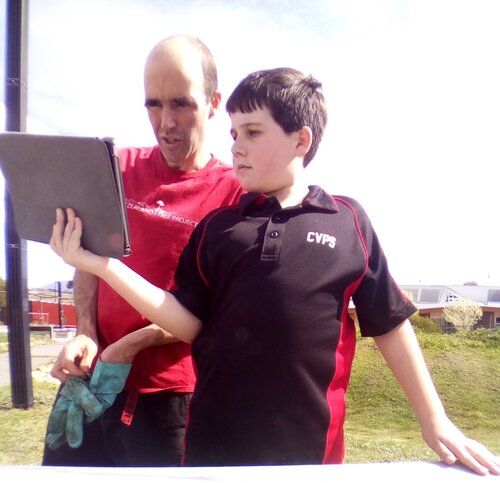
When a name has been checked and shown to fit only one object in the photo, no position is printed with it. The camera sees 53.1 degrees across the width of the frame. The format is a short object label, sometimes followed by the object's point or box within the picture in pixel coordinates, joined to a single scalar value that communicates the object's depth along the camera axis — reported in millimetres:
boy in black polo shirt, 1042
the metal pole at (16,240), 3270
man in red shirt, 1354
